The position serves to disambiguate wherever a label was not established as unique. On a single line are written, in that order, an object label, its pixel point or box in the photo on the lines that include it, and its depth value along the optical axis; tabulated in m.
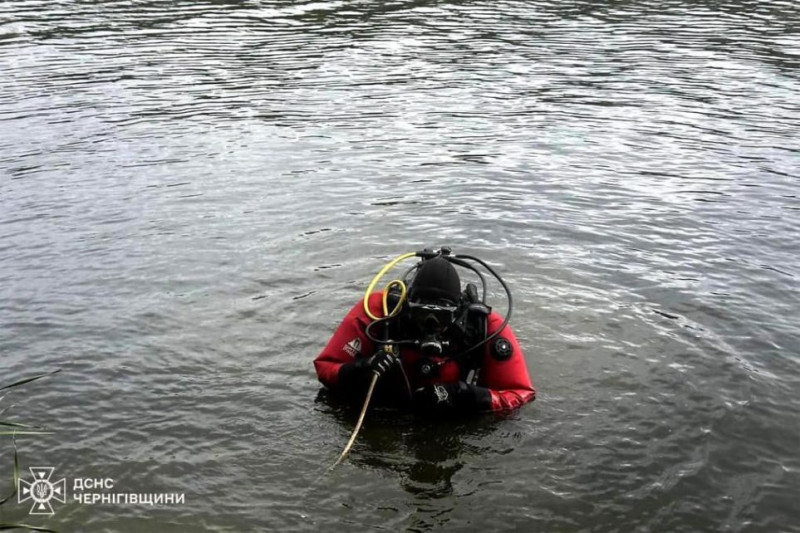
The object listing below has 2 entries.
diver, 6.23
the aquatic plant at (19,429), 6.57
